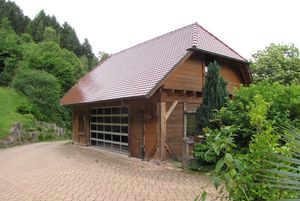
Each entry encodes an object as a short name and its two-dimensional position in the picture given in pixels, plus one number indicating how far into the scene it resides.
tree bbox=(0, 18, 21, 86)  35.94
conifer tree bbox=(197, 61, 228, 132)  10.97
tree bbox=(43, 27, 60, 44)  50.09
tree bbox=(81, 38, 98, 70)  56.88
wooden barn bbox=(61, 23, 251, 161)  12.07
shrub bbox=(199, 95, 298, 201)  2.69
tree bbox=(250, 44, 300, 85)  26.06
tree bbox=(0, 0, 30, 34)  52.34
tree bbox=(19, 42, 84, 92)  34.62
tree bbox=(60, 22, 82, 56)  55.19
